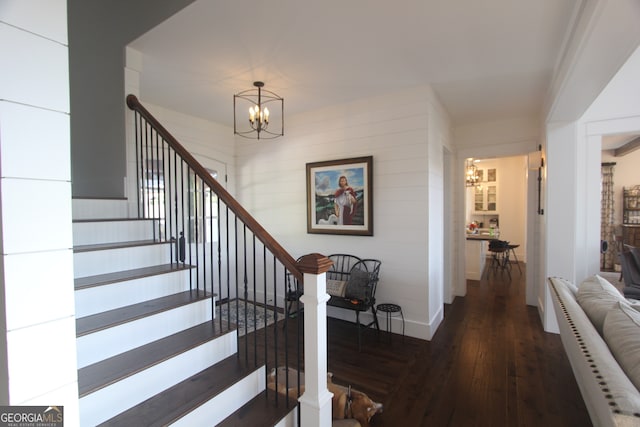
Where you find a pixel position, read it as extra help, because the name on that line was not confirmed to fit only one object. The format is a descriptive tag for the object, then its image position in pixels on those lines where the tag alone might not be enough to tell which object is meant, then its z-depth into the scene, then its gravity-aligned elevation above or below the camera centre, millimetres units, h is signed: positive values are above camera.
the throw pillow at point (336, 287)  3639 -1009
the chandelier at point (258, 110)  2945 +1419
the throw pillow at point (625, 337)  1311 -684
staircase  1478 -846
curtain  6605 -197
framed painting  3746 +154
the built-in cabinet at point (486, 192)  8609 +430
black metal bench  3391 -946
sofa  1094 -724
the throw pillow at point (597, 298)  1915 -675
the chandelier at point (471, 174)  7023 +789
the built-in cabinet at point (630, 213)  6262 -177
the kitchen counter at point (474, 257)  6086 -1059
